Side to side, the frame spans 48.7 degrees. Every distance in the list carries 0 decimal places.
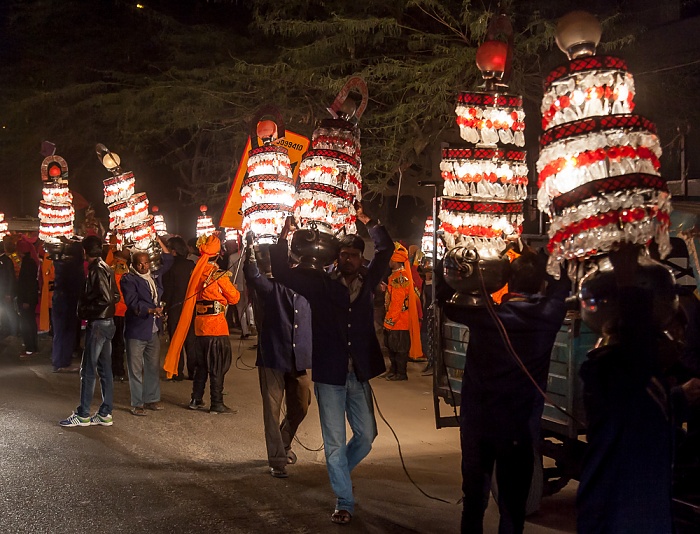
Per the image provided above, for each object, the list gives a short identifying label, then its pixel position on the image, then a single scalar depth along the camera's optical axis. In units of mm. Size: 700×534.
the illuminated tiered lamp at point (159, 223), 18331
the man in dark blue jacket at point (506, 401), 4789
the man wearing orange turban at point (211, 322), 10172
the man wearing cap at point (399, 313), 12852
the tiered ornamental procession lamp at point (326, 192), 6191
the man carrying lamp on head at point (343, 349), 6086
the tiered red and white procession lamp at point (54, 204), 12617
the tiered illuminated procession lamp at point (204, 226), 19417
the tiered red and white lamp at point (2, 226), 19741
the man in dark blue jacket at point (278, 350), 7344
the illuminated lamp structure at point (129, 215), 10602
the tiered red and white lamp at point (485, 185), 4922
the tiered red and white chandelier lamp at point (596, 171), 3956
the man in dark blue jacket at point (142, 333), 10016
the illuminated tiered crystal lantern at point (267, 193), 6719
